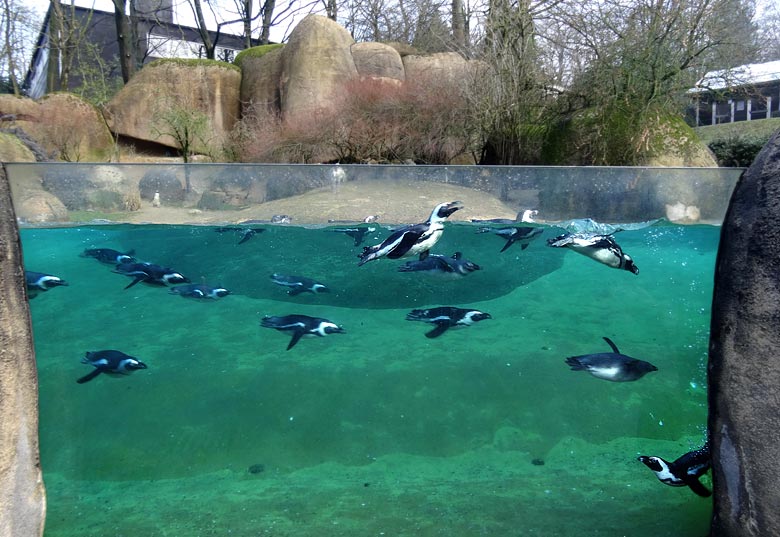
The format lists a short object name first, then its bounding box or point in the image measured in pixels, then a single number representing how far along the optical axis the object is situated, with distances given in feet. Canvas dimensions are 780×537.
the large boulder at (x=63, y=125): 55.72
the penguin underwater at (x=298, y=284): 16.12
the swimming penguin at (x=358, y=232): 16.48
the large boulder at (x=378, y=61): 64.34
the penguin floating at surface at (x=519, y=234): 16.49
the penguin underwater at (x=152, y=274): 15.70
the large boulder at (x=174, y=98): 63.26
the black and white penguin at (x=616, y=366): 12.69
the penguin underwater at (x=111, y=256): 16.29
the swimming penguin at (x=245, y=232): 17.30
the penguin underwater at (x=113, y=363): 13.62
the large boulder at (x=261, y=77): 64.64
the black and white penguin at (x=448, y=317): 14.20
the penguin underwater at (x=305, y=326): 14.34
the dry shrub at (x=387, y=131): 49.55
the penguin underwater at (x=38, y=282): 14.66
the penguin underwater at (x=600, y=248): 14.64
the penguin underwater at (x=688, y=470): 9.10
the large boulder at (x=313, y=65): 60.18
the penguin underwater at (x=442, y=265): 14.66
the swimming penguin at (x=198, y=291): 15.64
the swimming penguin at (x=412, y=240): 13.82
